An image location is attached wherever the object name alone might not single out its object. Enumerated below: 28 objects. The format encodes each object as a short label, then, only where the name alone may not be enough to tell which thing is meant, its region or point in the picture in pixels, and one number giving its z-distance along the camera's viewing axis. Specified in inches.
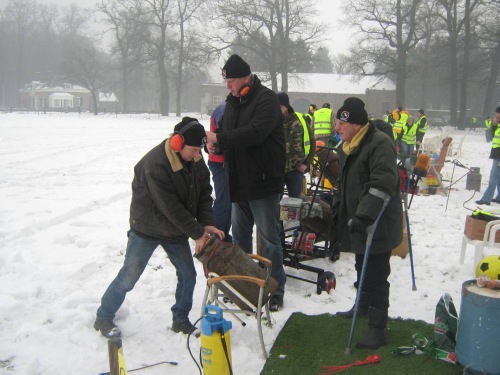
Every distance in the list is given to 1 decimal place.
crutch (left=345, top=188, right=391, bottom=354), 136.1
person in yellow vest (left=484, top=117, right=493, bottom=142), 870.0
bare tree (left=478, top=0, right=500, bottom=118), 1492.4
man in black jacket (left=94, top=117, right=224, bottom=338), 136.9
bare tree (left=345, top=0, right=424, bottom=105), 1497.3
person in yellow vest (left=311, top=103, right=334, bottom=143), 488.1
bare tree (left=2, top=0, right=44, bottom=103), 3129.9
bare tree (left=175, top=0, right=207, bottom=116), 1926.7
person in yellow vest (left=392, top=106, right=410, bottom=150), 621.9
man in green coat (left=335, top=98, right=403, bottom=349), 136.6
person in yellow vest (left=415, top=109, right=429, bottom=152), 682.3
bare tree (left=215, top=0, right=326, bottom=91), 1619.1
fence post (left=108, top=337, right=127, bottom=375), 89.3
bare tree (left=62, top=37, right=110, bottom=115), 2065.7
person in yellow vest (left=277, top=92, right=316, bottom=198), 226.5
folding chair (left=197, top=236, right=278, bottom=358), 141.4
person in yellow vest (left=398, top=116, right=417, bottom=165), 610.2
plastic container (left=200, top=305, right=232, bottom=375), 118.3
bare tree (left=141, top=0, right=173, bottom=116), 1948.8
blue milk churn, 118.4
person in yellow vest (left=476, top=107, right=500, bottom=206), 370.9
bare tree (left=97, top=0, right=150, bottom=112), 1924.2
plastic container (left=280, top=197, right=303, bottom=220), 208.4
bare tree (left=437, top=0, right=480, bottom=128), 1547.0
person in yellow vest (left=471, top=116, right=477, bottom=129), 1572.3
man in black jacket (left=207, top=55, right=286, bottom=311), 153.9
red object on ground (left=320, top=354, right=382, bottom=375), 136.0
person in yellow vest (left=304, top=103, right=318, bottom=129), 593.3
